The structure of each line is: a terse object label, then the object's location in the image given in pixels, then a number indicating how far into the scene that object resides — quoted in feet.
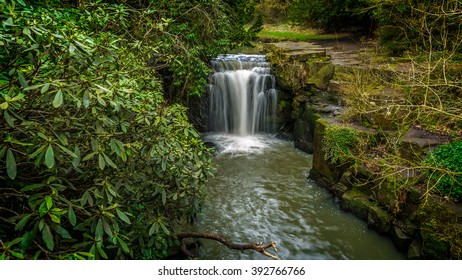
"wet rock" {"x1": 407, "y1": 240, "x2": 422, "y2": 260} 17.46
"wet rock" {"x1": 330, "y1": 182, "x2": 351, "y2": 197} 23.47
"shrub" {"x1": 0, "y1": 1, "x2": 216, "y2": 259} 8.56
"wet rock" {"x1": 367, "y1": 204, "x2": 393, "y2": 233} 19.85
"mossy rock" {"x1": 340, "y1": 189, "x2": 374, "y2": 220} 21.40
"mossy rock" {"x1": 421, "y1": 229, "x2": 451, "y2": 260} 16.20
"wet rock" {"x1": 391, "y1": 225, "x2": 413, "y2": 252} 18.52
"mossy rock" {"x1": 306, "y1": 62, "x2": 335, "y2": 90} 34.71
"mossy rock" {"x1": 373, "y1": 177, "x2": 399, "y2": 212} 19.27
